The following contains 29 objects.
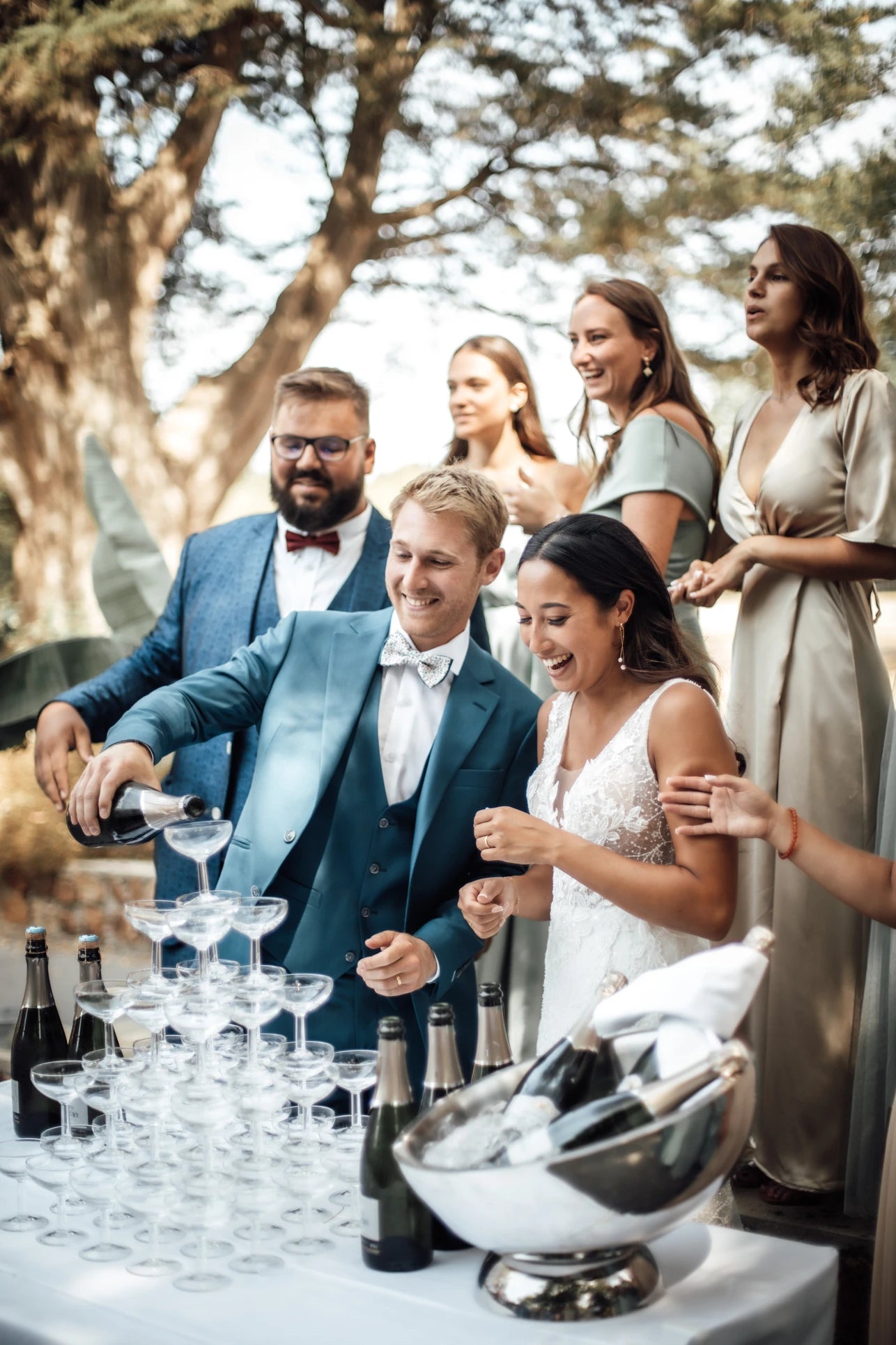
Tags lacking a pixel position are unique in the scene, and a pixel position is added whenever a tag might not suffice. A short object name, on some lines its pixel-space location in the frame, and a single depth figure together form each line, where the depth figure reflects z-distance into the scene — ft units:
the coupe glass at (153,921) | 5.25
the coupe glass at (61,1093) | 5.05
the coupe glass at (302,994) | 5.14
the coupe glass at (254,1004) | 4.91
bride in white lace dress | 6.24
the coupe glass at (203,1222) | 4.33
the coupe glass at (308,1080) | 4.83
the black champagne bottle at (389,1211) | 4.43
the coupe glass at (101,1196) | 4.59
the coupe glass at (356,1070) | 5.04
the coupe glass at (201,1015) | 4.79
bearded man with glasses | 9.61
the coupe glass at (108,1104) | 4.97
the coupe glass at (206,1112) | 4.50
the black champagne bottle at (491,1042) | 4.73
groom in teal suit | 6.83
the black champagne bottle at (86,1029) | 5.61
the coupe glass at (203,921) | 5.01
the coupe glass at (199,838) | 5.46
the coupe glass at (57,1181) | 4.74
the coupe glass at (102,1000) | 5.32
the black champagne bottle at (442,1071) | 4.57
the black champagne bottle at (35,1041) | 5.85
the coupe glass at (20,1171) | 4.88
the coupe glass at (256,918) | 5.37
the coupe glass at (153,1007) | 5.02
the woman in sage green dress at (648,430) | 9.54
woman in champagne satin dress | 9.06
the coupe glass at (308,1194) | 4.59
